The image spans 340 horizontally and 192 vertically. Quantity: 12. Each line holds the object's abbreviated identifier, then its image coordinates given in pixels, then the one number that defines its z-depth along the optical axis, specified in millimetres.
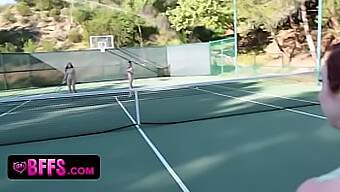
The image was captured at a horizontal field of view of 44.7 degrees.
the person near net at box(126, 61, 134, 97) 14939
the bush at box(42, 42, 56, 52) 38825
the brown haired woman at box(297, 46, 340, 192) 867
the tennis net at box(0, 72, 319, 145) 7887
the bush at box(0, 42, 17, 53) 36969
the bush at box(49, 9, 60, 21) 45781
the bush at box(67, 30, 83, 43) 40625
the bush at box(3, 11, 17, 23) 44656
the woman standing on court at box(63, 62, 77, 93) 15094
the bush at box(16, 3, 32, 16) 45281
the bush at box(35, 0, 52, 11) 46500
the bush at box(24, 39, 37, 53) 37362
